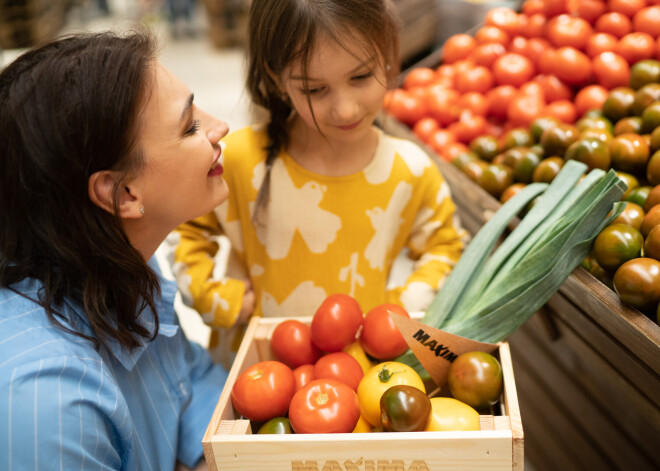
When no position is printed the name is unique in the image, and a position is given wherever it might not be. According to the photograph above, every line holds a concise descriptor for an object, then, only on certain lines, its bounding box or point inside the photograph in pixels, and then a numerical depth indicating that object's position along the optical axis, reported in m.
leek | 1.12
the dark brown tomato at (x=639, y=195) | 1.32
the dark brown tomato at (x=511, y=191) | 1.57
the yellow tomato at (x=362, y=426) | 1.03
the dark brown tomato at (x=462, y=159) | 1.89
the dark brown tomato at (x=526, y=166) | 1.58
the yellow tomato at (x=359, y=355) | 1.17
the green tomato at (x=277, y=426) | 0.98
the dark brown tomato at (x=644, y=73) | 1.63
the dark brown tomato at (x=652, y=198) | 1.24
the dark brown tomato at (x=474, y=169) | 1.80
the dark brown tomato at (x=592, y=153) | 1.38
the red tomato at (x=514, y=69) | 2.17
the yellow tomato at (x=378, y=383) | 1.00
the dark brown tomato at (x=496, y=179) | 1.65
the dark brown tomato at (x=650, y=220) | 1.17
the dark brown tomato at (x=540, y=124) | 1.71
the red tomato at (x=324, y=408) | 0.93
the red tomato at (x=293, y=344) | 1.16
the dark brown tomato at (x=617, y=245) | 1.13
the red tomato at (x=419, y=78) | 2.47
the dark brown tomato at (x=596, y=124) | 1.59
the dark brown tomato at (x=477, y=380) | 0.98
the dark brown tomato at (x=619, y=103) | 1.61
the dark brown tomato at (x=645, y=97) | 1.53
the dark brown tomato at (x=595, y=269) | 1.22
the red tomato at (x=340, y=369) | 1.06
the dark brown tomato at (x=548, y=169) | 1.46
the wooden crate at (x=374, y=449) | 0.87
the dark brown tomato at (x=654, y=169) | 1.31
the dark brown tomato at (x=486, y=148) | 1.94
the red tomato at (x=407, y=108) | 2.31
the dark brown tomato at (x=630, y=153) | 1.39
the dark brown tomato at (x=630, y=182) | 1.37
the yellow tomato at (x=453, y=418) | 0.92
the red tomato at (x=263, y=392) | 1.00
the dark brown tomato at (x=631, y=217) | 1.24
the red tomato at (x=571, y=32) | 1.99
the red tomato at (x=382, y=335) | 1.11
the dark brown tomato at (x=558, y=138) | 1.53
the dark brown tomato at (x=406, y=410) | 0.89
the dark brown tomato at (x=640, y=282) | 1.06
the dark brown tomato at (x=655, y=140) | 1.37
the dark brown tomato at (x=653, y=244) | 1.11
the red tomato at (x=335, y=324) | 1.11
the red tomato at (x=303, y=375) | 1.11
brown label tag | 1.03
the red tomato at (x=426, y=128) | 2.21
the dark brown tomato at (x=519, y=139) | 1.79
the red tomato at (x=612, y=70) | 1.79
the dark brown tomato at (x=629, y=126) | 1.51
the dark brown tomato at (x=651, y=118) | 1.43
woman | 0.90
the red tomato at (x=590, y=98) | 1.82
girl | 1.41
